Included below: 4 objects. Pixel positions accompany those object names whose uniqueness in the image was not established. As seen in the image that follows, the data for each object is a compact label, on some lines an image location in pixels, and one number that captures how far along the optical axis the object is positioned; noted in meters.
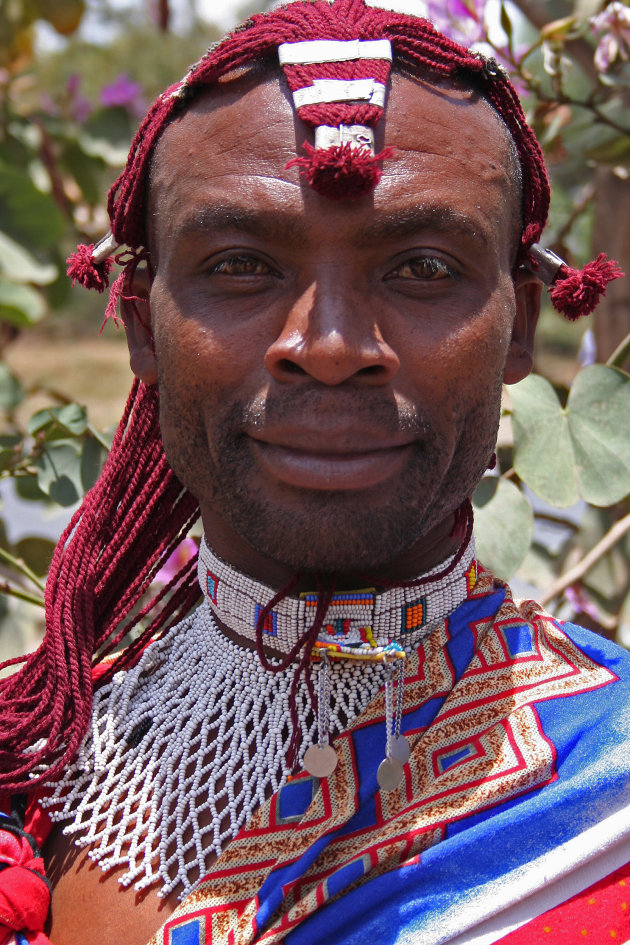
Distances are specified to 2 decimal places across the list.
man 1.26
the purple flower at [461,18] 2.53
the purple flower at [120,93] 3.49
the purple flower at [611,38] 2.34
